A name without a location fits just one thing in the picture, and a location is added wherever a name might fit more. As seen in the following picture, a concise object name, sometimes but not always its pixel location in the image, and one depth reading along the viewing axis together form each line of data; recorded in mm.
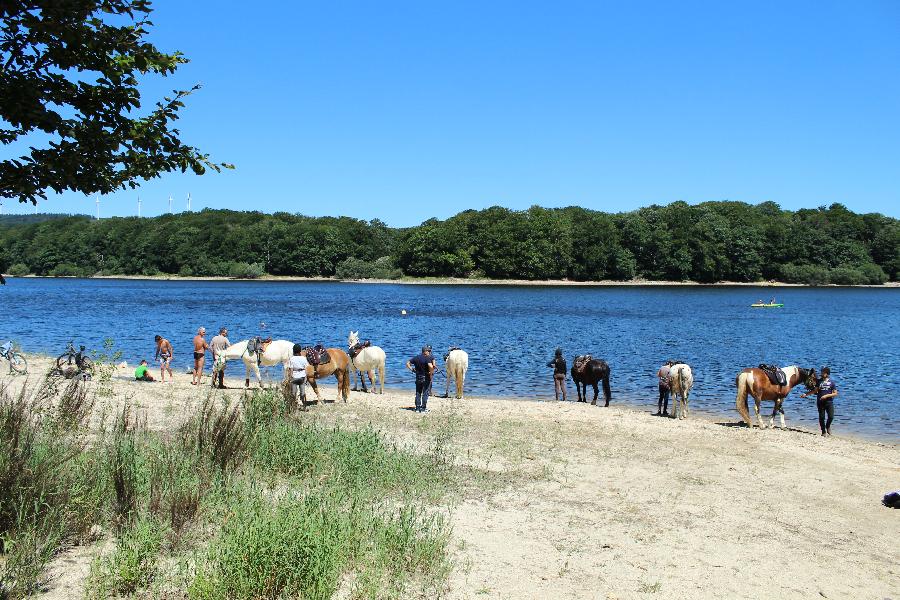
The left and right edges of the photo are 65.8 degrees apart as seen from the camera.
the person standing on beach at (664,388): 19875
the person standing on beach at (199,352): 22016
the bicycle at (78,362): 17806
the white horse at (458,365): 22531
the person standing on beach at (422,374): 18609
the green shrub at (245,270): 155875
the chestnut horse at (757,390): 18219
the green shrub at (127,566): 5852
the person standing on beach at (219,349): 21078
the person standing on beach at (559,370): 23469
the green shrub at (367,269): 145250
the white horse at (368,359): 22281
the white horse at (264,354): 20703
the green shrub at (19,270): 159400
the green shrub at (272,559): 5715
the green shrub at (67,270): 165250
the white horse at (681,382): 19484
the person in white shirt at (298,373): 16781
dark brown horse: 22188
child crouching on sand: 22172
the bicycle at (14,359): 19553
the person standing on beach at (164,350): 23114
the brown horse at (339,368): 19609
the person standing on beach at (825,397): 18141
